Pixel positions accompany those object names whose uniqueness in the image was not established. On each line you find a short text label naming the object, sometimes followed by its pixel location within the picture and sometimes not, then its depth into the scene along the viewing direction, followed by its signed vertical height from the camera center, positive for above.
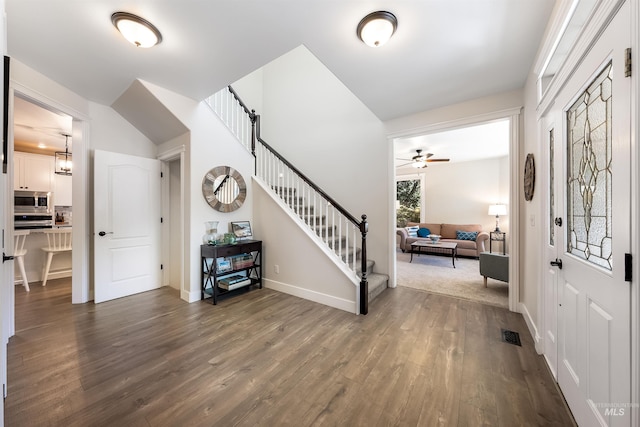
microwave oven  4.41 +0.23
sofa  6.03 -0.63
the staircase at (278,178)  3.51 +0.63
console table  3.29 -0.76
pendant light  4.72 +1.03
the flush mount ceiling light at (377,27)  1.84 +1.47
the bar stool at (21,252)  3.50 -0.54
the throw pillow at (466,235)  6.36 -0.58
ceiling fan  5.42 +1.22
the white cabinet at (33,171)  4.57 +0.83
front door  1.02 -0.13
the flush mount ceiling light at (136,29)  1.90 +1.51
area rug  3.54 -1.19
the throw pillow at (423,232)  7.00 -0.55
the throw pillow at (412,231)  7.05 -0.53
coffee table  5.49 -0.81
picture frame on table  3.82 -0.25
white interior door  3.29 -0.16
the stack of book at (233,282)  3.43 -0.99
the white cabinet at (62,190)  4.88 +0.49
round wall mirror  3.53 +0.39
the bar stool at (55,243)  3.93 -0.48
